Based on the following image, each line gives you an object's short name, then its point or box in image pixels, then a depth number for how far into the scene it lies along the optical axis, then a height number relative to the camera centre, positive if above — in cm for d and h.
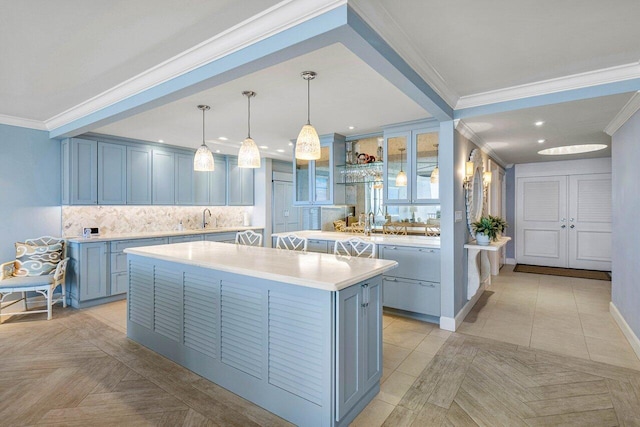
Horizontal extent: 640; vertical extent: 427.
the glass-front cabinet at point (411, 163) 402 +64
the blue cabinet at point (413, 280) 378 -84
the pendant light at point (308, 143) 263 +57
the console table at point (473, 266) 401 -71
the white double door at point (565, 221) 678 -21
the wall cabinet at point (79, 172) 466 +62
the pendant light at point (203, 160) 333 +55
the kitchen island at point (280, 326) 196 -81
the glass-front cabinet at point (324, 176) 500 +59
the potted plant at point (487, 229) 401 -22
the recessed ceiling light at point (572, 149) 543 +112
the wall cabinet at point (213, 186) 640 +56
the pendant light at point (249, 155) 302 +54
